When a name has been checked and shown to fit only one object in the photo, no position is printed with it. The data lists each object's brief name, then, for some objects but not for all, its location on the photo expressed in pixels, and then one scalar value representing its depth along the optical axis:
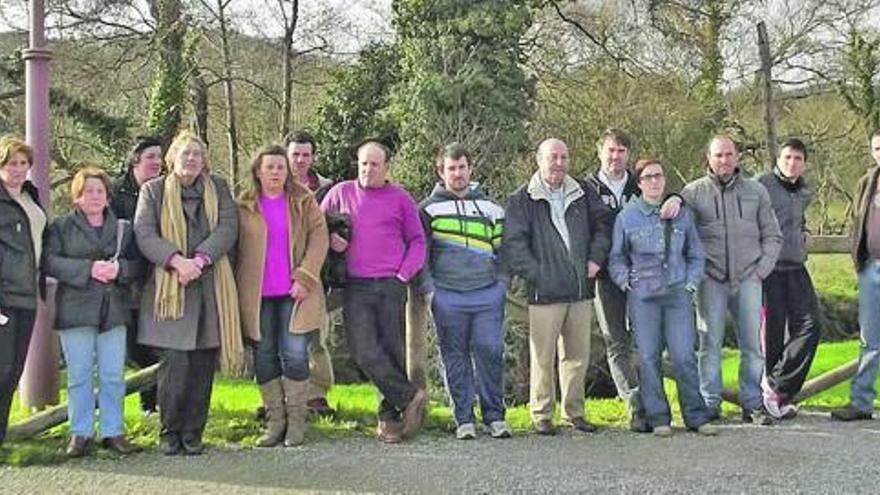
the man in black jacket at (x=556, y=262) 6.73
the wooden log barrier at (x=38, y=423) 6.23
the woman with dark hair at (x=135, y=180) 6.71
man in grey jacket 6.98
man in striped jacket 6.63
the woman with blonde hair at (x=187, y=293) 6.02
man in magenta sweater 6.48
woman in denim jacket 6.71
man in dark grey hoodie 7.38
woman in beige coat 6.29
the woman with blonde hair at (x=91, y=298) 5.96
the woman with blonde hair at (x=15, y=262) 5.82
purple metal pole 7.21
